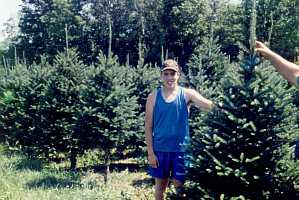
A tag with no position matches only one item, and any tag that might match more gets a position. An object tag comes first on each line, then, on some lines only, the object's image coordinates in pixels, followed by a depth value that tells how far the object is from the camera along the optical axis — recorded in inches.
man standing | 248.2
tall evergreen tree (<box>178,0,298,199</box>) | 234.5
